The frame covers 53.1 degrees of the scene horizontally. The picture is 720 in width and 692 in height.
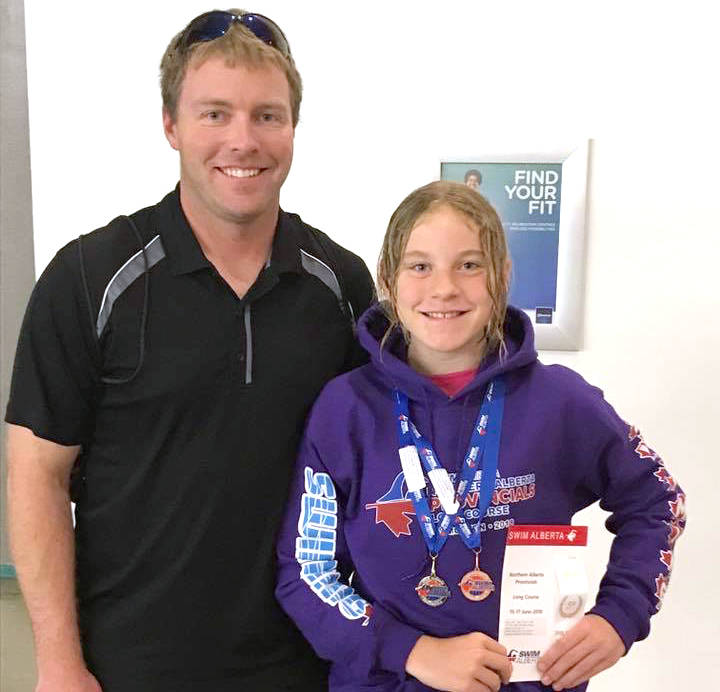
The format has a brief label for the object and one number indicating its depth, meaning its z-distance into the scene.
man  1.21
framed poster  1.96
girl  1.13
